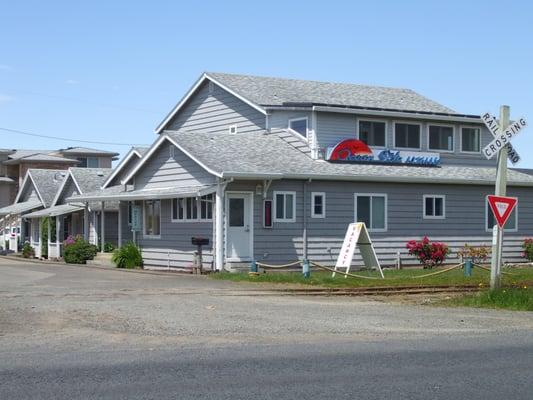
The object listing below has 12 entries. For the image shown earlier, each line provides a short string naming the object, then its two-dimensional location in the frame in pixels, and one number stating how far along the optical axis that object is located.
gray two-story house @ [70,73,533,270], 27.30
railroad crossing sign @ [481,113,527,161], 18.78
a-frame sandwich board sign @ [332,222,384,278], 25.02
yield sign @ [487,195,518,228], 18.62
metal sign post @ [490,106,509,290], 19.14
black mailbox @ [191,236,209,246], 27.03
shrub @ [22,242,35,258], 44.84
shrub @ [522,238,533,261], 32.72
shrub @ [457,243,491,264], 31.06
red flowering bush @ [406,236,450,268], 29.92
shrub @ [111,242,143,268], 31.27
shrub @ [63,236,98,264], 35.47
